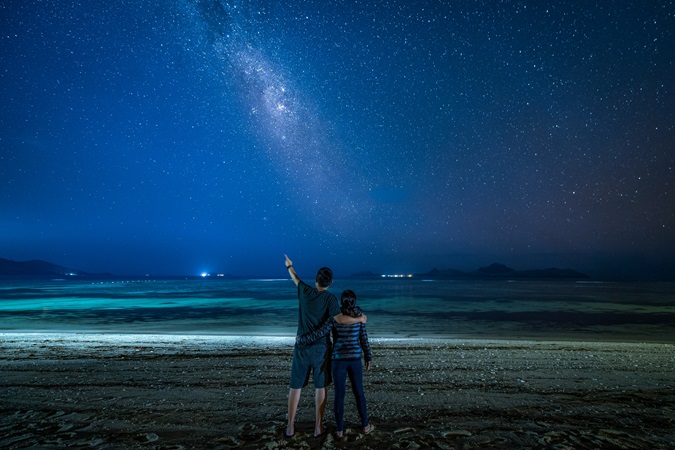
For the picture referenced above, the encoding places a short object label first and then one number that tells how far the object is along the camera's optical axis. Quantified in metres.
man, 4.85
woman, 4.88
